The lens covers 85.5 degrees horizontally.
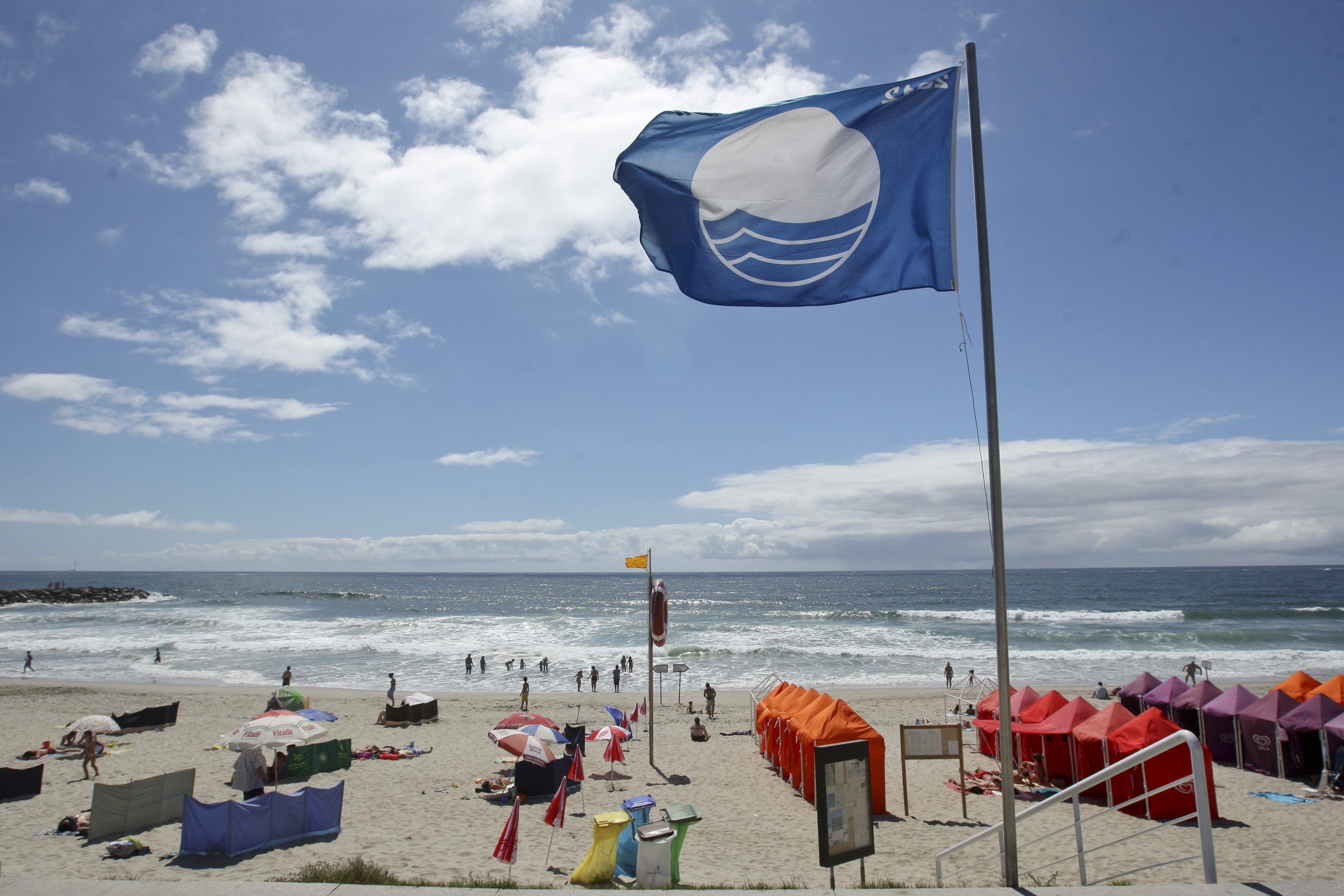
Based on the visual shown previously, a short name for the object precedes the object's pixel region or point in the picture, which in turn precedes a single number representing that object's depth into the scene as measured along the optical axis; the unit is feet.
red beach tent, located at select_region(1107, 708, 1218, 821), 41.52
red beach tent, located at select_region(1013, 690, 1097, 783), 49.98
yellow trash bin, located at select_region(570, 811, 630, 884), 30.96
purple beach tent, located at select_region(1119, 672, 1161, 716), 66.08
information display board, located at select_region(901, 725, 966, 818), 41.42
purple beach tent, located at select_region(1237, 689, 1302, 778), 51.96
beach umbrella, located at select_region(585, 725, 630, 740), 56.34
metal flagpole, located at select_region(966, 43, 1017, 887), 17.47
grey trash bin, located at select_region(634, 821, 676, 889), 28.25
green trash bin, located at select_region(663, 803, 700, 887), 29.58
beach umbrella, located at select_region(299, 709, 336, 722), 64.44
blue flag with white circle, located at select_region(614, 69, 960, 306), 19.75
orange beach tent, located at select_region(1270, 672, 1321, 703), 56.70
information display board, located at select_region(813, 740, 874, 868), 16.78
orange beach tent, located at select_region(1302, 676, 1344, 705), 53.11
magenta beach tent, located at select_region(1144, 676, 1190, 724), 61.87
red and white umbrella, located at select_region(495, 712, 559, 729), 57.00
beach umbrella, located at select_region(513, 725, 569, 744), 53.88
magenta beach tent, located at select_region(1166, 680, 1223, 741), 58.75
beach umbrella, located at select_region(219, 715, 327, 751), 47.88
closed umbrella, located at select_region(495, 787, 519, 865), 31.07
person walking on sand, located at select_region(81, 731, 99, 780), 53.47
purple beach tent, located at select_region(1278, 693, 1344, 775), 50.60
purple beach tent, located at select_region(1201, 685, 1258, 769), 55.67
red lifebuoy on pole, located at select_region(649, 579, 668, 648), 50.88
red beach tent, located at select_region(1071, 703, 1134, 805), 46.88
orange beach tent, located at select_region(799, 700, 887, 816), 44.04
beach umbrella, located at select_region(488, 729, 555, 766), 49.52
